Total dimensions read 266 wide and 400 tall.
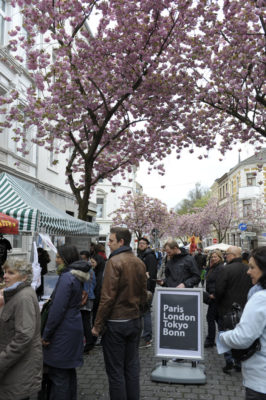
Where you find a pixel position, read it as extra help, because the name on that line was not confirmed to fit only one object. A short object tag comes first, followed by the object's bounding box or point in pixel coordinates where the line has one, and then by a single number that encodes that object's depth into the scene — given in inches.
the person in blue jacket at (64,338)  153.0
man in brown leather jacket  164.7
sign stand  228.2
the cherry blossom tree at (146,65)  409.1
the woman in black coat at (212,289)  302.3
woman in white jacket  100.7
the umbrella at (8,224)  257.0
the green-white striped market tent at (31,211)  282.8
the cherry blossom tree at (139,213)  1758.1
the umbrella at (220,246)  738.8
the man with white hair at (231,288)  238.7
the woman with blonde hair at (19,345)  128.2
